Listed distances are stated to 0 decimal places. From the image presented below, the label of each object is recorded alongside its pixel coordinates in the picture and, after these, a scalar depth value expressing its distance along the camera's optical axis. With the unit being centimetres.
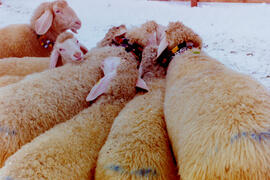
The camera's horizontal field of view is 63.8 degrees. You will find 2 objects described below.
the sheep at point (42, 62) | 159
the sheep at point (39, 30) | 206
